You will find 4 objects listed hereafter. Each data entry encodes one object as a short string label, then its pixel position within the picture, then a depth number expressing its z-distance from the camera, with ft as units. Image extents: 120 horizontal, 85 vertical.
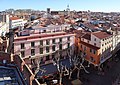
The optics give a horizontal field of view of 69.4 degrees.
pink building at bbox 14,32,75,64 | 61.73
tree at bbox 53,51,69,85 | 63.04
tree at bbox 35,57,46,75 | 59.87
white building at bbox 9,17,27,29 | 155.38
